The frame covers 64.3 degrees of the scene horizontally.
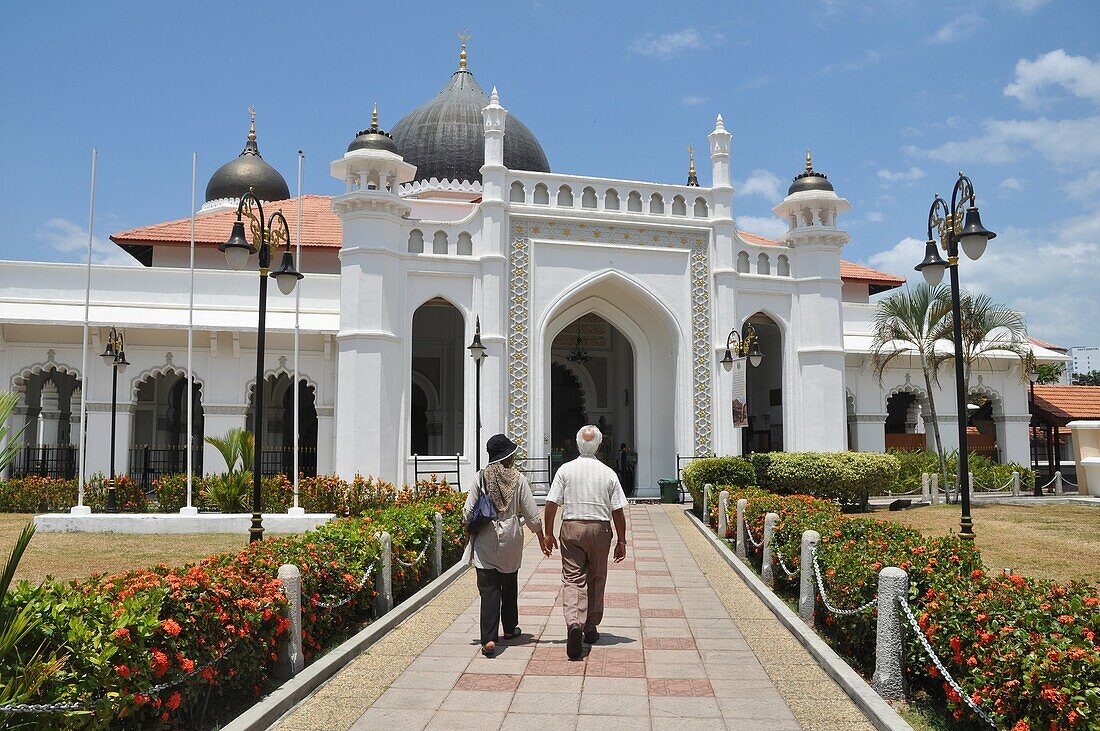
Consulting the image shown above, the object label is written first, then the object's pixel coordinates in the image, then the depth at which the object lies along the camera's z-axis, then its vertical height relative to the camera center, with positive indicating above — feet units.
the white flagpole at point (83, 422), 52.65 +1.12
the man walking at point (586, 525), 22.53 -2.31
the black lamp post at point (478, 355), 58.90 +5.61
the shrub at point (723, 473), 58.59 -2.46
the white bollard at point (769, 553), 32.68 -4.35
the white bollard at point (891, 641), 18.60 -4.40
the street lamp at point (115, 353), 60.95 +6.07
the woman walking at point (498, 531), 22.85 -2.45
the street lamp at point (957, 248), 32.01 +7.14
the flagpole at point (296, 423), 51.13 +0.93
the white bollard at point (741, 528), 40.06 -4.20
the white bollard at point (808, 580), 26.32 -4.35
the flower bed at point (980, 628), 13.10 -3.45
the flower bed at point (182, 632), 13.55 -3.54
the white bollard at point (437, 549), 34.53 -4.41
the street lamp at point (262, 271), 29.96 +5.95
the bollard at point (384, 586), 27.37 -4.63
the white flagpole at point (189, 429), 51.90 +0.61
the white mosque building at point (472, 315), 64.69 +9.83
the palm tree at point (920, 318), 67.00 +9.15
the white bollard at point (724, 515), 45.29 -4.16
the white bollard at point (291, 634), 19.89 -4.51
